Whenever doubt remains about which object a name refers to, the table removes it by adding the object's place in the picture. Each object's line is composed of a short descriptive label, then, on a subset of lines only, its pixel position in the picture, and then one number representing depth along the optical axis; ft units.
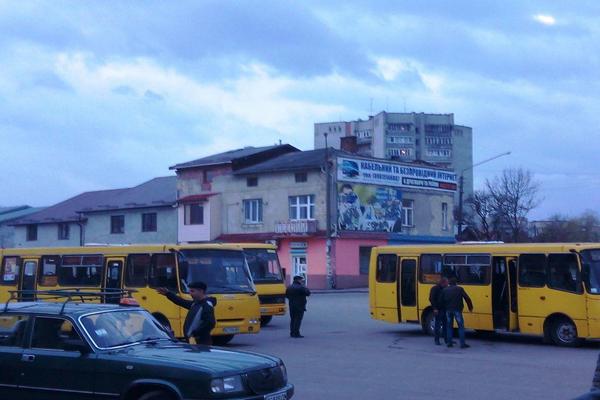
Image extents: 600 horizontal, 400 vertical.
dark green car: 29.35
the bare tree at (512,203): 217.36
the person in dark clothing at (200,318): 38.50
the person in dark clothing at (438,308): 66.80
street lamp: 156.46
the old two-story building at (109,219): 221.87
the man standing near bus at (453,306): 65.46
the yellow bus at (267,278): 85.10
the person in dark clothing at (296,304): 74.13
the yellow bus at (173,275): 65.00
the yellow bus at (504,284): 64.49
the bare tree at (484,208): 221.66
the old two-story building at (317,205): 187.83
